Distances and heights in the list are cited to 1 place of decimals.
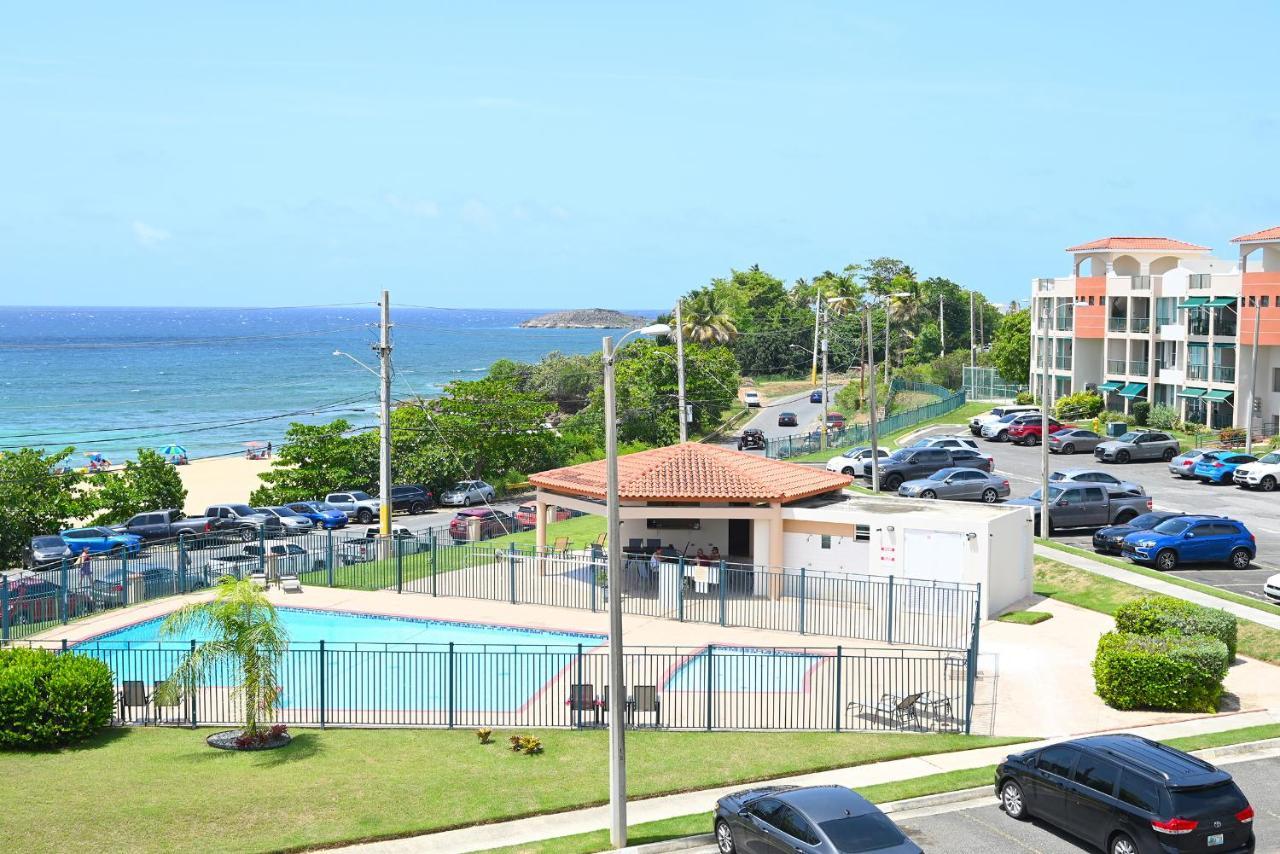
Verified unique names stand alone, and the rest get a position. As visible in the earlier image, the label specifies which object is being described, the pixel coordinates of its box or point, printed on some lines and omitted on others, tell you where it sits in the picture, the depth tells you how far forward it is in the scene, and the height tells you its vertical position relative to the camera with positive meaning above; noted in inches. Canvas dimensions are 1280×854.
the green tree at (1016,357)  3713.1 -3.0
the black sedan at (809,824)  618.2 -225.2
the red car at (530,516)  1971.0 -243.2
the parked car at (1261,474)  2069.4 -184.4
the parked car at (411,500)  2383.1 -263.3
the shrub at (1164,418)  2751.0 -130.0
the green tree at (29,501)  1918.1 -219.7
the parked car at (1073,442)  2459.4 -159.4
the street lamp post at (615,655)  680.4 -159.7
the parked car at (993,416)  2785.4 -129.7
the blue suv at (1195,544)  1485.0 -210.8
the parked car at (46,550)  1800.0 -271.6
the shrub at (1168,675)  976.3 -236.0
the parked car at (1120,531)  1557.6 -207.3
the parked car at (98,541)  1903.3 -271.6
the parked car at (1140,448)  2367.1 -165.0
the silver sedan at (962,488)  1897.1 -189.2
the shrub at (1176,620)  1048.8 -210.6
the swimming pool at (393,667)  994.7 -267.4
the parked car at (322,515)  2206.0 -269.5
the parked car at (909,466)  2091.5 -174.7
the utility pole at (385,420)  1888.5 -96.6
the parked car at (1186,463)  2187.5 -178.2
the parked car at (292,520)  2069.4 -267.6
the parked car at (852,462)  2151.8 -175.3
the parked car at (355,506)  2290.8 -262.8
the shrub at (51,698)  863.1 -228.8
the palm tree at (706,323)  4284.0 +103.2
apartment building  2615.7 +62.2
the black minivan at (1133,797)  644.1 -224.0
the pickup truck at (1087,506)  1736.0 -197.1
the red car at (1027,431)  2628.0 -148.5
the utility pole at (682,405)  1887.8 -73.4
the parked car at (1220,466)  2145.7 -178.1
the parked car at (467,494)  2466.8 -261.7
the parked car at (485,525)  1833.2 -254.1
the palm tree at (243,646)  887.1 -196.2
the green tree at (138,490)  2154.3 -225.1
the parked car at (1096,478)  1786.3 -175.7
